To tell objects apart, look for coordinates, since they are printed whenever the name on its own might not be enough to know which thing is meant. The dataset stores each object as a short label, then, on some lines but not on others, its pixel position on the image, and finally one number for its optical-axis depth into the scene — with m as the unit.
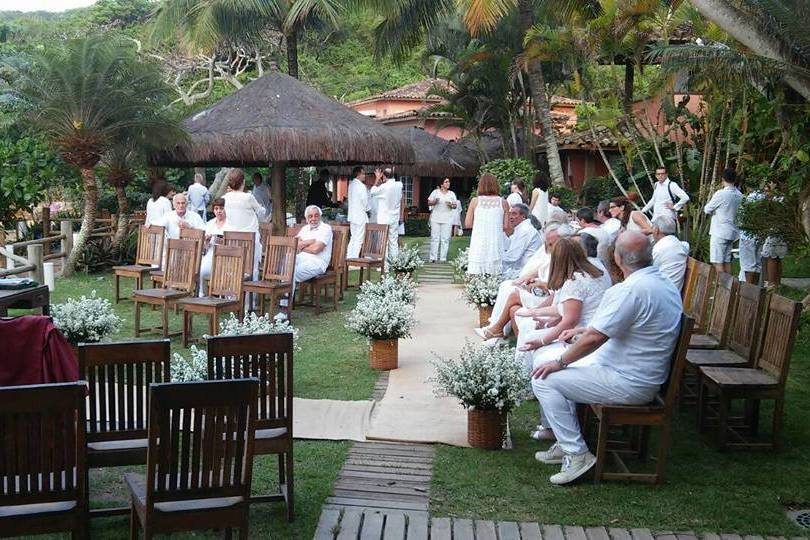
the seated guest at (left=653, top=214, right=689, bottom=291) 9.13
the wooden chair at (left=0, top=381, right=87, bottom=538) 3.67
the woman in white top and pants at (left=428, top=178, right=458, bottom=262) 18.66
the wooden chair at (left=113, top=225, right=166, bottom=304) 12.35
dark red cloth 5.16
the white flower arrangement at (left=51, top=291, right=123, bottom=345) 8.17
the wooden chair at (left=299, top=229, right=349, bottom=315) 12.14
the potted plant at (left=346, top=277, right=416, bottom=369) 8.60
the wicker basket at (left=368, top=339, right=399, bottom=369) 8.73
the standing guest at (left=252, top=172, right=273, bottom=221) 19.28
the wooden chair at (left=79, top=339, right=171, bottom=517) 4.77
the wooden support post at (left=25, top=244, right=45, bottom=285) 12.85
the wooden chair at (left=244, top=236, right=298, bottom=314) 10.79
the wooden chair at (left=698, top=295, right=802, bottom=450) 6.14
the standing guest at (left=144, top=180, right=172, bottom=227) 14.59
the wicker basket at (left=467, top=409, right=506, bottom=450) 6.23
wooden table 7.42
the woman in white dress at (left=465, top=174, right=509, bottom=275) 12.07
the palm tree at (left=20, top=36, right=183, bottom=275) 15.02
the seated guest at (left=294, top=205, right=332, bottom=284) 11.88
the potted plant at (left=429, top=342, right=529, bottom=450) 6.06
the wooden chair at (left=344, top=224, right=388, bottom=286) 14.75
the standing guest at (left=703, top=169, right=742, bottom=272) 13.52
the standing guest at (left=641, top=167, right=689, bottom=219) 16.02
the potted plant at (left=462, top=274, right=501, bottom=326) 10.59
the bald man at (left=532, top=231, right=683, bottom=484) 5.43
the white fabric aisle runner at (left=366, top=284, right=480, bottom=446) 6.69
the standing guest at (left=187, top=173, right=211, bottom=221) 18.75
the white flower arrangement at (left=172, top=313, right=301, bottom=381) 6.06
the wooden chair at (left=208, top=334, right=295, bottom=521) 4.83
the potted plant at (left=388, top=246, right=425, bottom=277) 14.22
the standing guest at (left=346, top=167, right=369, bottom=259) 15.98
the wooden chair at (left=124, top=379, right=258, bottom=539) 3.76
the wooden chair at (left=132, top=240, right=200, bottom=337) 10.13
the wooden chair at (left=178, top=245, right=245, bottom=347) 9.60
